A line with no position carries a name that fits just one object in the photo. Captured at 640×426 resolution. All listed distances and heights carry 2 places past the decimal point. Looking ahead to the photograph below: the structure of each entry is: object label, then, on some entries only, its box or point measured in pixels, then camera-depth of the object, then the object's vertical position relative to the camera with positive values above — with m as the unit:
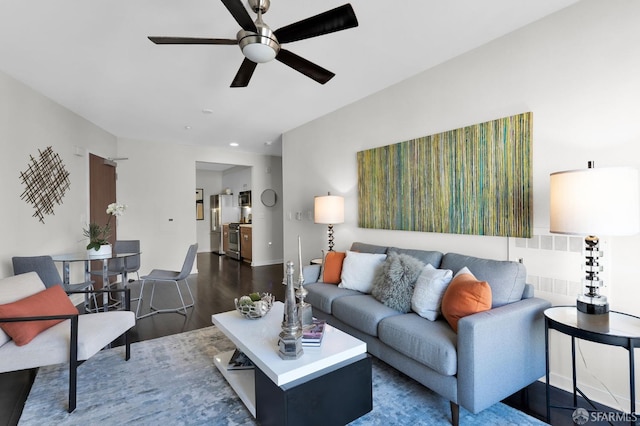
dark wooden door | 4.57 +0.43
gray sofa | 1.67 -0.81
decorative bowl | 2.24 -0.70
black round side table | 1.45 -0.61
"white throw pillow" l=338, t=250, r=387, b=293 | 2.90 -0.56
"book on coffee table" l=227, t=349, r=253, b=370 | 2.20 -1.09
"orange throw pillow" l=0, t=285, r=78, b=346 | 1.89 -0.63
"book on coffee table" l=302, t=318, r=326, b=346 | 1.78 -0.73
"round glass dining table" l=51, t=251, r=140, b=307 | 3.28 -0.47
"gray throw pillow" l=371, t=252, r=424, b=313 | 2.36 -0.56
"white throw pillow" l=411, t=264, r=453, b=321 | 2.17 -0.58
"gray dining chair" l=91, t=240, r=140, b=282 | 4.24 -0.63
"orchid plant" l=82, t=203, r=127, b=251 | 3.40 -0.25
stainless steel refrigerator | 8.89 +0.08
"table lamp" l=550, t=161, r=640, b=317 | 1.55 +0.02
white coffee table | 1.51 -0.89
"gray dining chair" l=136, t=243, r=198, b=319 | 3.59 -0.73
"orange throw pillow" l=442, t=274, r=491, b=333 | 1.87 -0.55
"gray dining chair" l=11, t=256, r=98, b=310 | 2.86 -0.48
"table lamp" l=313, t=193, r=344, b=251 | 3.77 +0.07
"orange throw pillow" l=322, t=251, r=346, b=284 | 3.23 -0.58
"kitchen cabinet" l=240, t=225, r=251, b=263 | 7.29 -0.68
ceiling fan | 1.61 +1.07
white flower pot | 3.38 -0.39
